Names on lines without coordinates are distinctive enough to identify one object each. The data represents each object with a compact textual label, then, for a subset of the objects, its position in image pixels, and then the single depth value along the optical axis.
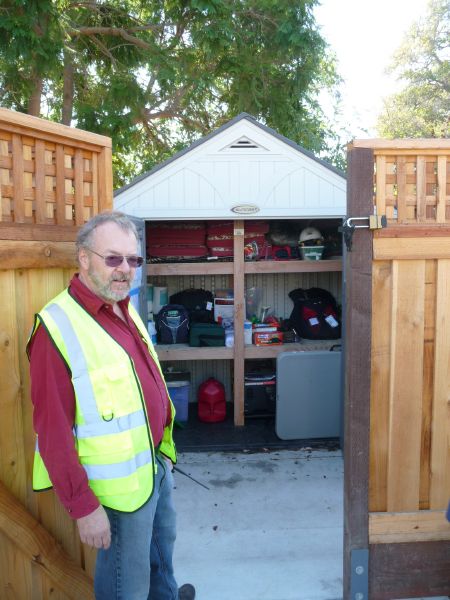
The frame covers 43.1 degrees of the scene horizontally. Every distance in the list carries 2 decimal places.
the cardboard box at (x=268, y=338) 6.20
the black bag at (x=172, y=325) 6.29
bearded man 1.88
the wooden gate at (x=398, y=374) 2.64
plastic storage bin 6.40
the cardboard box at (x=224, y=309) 6.65
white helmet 6.31
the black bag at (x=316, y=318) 6.32
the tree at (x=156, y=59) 8.54
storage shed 5.51
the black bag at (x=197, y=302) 6.62
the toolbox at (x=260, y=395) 6.43
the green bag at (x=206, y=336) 6.21
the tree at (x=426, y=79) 23.03
